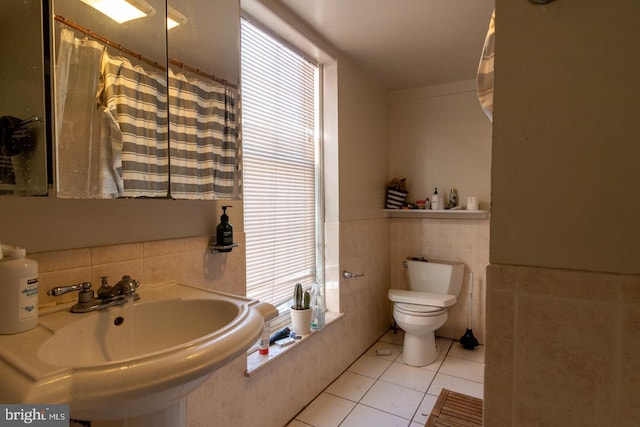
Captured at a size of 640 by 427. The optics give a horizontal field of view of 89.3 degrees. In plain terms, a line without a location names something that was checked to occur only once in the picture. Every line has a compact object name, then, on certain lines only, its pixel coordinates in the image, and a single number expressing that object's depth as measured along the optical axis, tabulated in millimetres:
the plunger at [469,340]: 2820
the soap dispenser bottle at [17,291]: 768
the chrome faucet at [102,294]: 920
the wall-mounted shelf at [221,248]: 1389
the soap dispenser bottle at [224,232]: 1394
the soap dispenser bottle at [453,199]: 2994
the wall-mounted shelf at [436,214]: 2850
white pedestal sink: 570
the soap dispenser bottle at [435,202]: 2988
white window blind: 1812
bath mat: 1521
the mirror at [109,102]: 958
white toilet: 2488
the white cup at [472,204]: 2828
